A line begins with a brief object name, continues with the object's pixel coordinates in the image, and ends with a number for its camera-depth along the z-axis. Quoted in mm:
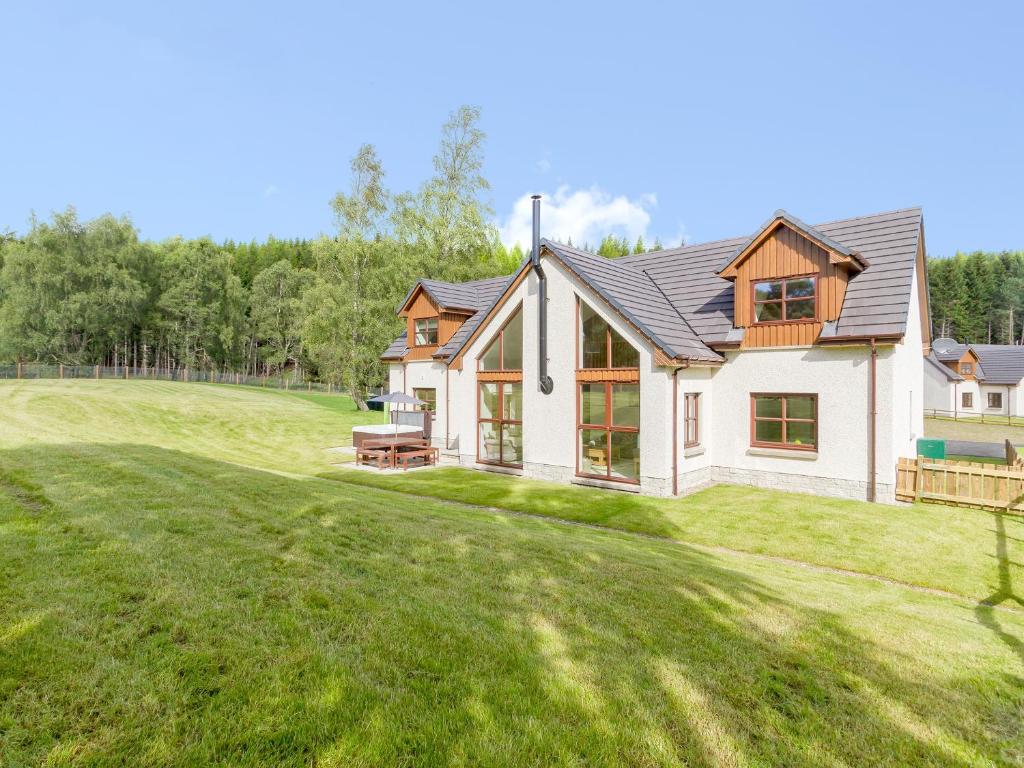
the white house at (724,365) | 14531
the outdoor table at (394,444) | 19750
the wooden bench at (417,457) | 19828
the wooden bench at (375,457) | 19483
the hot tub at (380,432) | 21969
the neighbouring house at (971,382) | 45062
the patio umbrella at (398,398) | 22250
